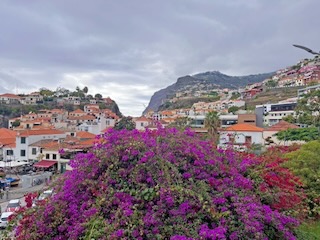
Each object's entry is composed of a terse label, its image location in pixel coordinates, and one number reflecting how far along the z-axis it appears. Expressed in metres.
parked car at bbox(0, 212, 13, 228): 10.09
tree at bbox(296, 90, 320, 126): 29.87
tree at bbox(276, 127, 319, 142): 21.96
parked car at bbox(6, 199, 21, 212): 13.20
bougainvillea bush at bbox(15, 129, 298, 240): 3.05
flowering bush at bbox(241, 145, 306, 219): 4.12
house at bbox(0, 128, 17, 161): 29.04
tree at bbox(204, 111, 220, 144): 27.01
